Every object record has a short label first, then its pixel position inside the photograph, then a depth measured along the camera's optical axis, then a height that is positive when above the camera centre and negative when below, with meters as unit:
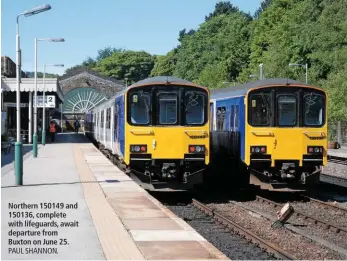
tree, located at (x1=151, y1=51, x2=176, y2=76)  111.88 +10.75
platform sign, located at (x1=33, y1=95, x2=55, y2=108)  45.53 +1.85
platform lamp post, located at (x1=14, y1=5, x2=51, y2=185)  17.56 +0.20
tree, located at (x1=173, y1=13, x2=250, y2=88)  84.50 +11.20
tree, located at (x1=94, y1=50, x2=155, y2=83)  132.62 +12.55
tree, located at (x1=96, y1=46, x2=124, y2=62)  197.38 +22.61
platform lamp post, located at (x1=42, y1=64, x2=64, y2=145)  43.93 +0.11
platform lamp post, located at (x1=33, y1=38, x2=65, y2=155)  30.12 +0.25
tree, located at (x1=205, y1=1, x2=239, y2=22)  120.19 +21.72
